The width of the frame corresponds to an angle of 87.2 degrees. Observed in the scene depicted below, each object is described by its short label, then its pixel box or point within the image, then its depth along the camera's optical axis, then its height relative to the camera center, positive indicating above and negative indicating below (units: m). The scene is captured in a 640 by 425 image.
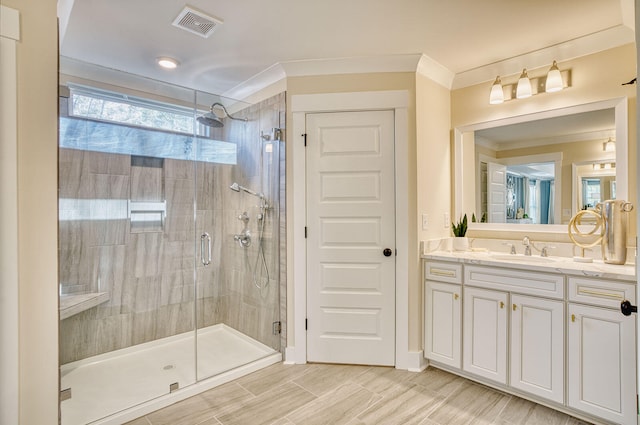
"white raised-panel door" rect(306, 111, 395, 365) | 2.75 -0.21
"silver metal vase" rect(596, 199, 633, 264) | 2.16 -0.13
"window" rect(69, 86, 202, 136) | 2.54 +0.85
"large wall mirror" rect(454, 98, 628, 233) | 2.36 +0.36
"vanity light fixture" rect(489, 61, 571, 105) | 2.49 +0.98
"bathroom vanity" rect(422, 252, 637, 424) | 1.90 -0.77
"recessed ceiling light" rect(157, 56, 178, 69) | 2.71 +1.24
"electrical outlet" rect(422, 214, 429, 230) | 2.79 -0.09
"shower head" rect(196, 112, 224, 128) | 3.05 +0.85
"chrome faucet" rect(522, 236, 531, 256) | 2.63 -0.27
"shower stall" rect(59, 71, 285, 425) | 2.59 -0.25
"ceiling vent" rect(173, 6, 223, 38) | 2.06 +1.22
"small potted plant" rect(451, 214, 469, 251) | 2.93 -0.23
